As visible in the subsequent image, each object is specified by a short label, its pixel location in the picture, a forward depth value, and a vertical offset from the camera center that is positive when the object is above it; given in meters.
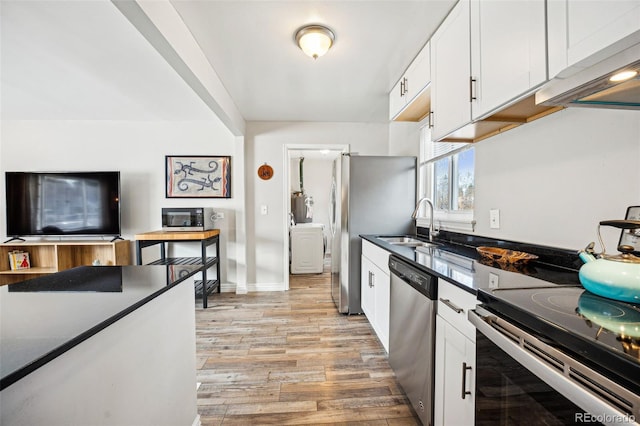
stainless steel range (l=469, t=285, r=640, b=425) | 0.49 -0.33
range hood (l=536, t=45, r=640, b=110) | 0.72 +0.38
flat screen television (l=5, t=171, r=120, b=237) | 3.26 +0.08
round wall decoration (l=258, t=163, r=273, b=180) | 3.70 +0.51
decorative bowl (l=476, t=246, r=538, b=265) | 1.31 -0.24
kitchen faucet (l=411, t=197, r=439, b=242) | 2.25 -0.20
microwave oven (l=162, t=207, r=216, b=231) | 3.25 -0.12
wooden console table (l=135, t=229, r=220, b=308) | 3.06 -0.46
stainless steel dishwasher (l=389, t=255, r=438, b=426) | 1.28 -0.67
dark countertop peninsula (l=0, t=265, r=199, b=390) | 0.52 -0.28
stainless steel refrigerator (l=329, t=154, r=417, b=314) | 2.74 +0.08
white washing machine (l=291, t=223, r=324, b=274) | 4.73 -0.71
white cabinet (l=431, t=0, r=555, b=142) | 1.03 +0.65
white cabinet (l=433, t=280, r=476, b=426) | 1.01 -0.61
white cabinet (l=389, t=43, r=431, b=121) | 1.91 +0.94
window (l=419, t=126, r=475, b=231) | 2.14 +0.26
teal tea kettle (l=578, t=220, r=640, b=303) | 0.73 -0.19
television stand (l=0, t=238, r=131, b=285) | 3.18 -0.56
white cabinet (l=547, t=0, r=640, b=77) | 0.71 +0.52
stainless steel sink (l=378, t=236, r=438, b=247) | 2.30 -0.30
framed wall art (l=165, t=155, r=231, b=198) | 3.62 +0.44
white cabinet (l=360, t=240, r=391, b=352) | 2.03 -0.68
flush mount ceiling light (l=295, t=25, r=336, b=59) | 1.73 +1.12
